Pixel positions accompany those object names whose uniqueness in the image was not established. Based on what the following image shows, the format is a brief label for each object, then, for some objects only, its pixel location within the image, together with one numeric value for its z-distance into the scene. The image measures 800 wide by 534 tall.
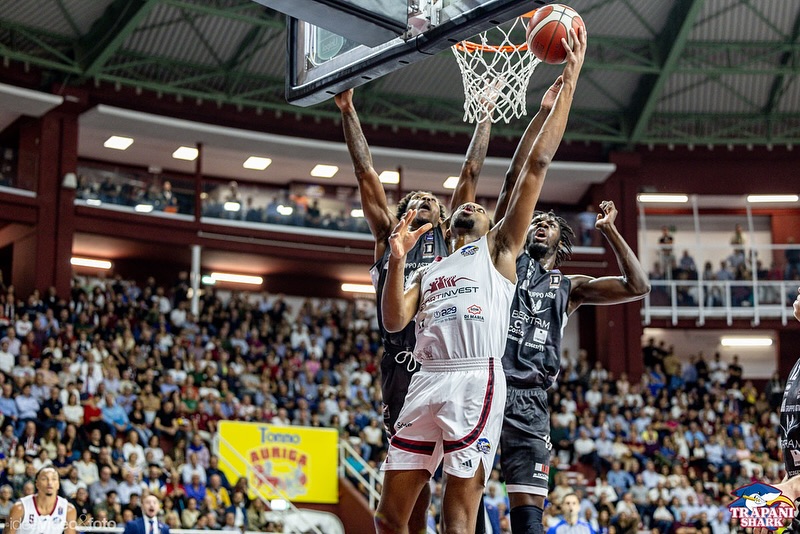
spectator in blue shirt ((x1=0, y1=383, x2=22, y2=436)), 17.47
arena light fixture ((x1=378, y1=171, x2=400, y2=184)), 31.04
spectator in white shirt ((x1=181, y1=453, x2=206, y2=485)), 17.41
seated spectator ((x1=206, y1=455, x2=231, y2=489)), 18.05
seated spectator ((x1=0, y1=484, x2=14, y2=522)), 14.49
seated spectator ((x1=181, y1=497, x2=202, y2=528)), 16.22
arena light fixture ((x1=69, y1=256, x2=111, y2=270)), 29.58
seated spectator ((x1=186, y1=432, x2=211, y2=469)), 18.44
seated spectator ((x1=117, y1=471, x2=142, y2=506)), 16.08
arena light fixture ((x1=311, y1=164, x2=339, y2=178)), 30.86
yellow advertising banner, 19.61
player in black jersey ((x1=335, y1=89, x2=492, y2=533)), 7.57
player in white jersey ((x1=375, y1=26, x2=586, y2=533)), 6.03
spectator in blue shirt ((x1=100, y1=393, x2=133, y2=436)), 18.47
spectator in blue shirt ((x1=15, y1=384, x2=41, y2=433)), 17.72
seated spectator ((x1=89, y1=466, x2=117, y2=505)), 15.99
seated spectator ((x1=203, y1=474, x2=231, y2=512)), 17.16
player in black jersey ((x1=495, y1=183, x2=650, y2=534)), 7.41
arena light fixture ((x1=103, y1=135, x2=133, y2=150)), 28.41
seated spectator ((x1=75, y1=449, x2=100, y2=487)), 16.31
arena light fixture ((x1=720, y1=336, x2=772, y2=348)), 32.72
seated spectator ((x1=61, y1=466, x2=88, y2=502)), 15.66
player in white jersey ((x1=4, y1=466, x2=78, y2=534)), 10.84
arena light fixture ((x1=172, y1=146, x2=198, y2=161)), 29.30
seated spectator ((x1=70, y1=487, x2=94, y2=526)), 15.41
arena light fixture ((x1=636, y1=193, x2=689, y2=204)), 32.12
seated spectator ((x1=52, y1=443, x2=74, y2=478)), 16.24
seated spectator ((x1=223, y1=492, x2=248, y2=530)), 16.92
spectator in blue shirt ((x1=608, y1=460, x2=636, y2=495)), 21.58
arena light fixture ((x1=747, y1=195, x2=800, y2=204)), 32.19
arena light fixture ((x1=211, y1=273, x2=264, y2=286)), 31.06
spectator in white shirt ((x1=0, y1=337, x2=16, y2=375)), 19.44
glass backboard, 6.37
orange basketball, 7.85
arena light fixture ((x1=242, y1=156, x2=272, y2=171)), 30.34
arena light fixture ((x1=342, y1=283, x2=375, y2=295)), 32.22
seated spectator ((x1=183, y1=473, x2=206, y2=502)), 17.08
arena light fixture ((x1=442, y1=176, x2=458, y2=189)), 31.65
